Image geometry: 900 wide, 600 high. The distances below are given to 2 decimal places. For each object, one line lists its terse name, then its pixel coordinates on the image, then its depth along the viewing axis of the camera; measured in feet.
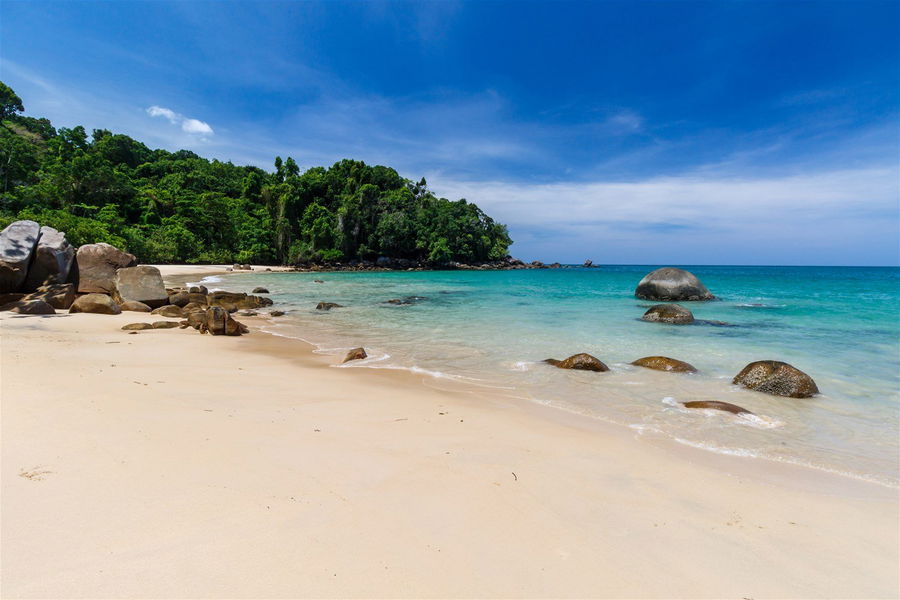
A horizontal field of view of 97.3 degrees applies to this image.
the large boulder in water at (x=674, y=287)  64.54
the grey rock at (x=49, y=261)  33.45
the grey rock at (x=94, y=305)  31.17
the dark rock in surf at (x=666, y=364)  22.04
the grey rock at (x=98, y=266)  37.70
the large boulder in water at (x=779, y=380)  18.11
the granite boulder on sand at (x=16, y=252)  30.76
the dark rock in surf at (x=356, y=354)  23.17
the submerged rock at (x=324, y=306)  49.06
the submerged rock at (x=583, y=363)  21.66
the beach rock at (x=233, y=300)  44.74
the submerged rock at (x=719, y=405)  15.58
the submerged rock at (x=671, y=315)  40.53
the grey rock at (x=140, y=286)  37.19
